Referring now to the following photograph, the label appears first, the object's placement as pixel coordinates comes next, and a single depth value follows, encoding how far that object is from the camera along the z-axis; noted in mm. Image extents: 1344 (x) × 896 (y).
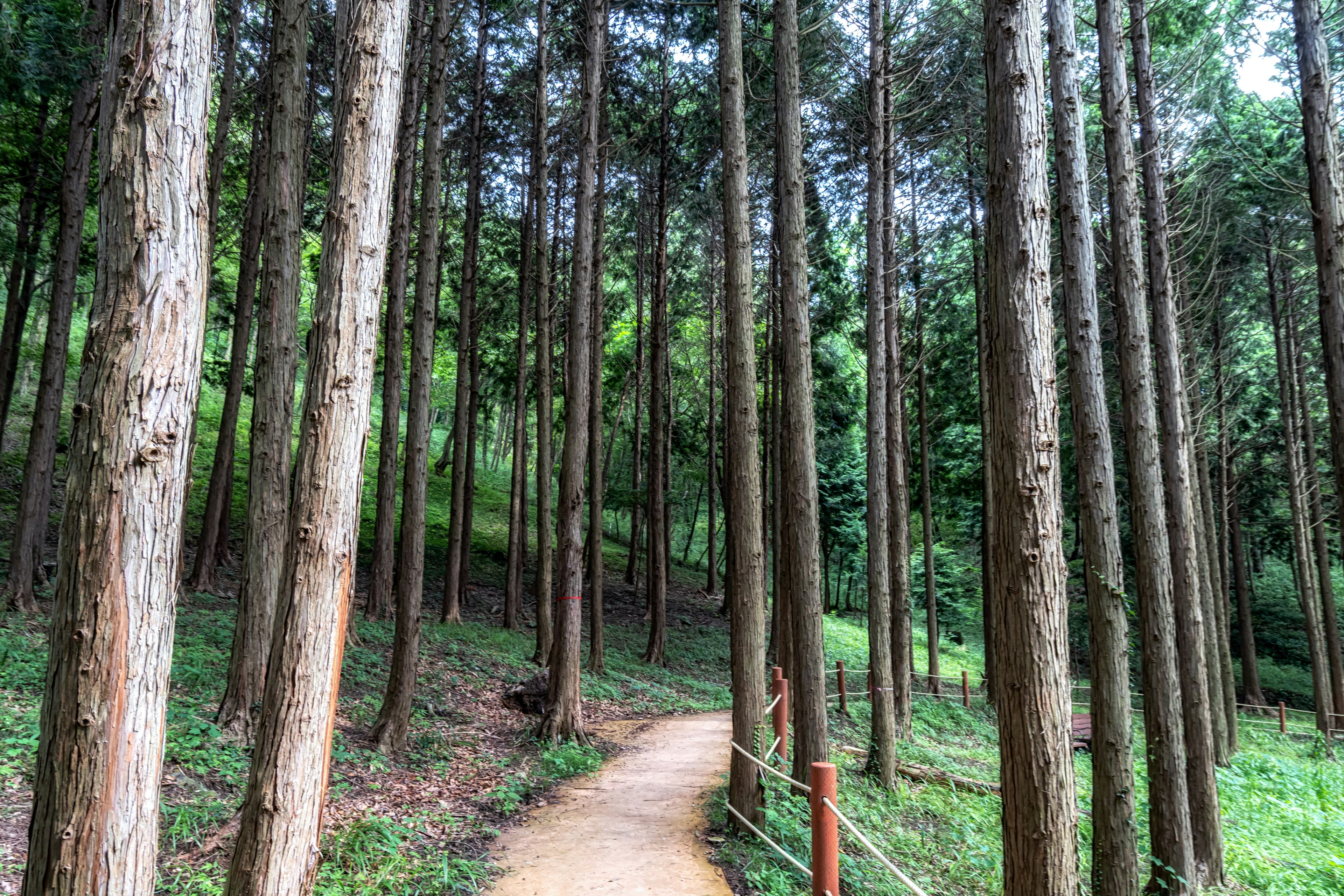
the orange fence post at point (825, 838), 4203
